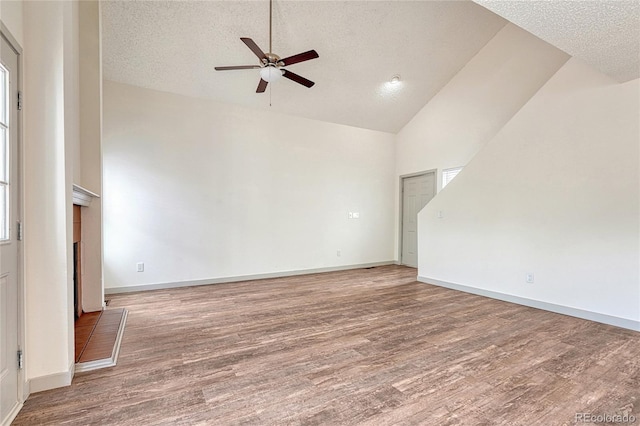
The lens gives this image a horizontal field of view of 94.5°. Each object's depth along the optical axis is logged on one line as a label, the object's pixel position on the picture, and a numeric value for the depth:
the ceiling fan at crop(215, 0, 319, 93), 2.99
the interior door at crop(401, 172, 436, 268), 6.21
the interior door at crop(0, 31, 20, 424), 1.59
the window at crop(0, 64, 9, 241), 1.62
